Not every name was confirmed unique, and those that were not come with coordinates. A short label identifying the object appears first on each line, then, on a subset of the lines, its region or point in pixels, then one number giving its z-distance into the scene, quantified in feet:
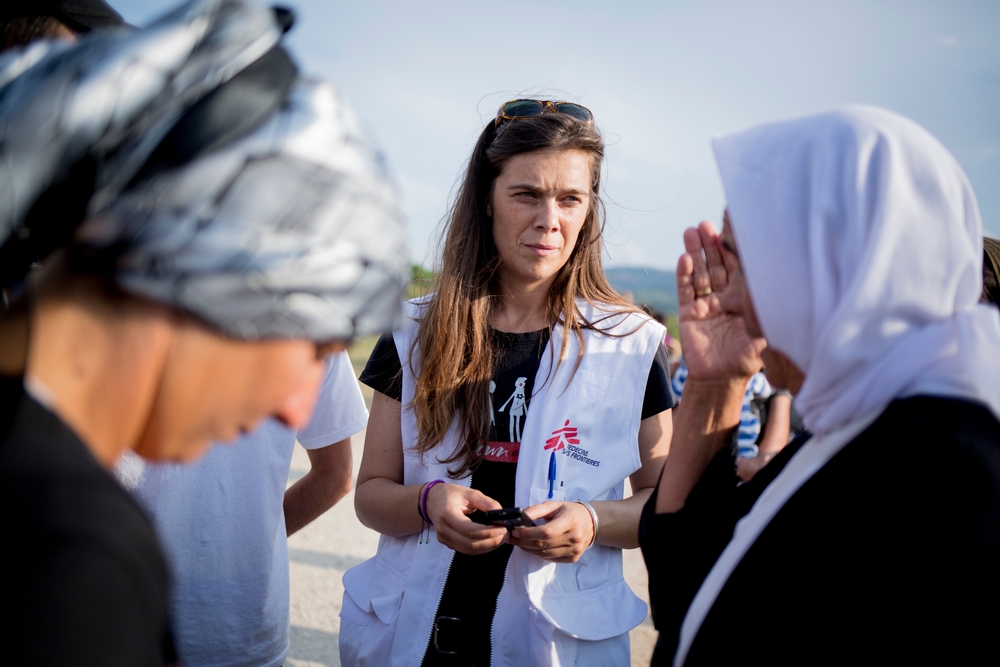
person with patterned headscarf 2.66
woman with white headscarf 3.75
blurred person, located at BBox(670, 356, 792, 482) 16.80
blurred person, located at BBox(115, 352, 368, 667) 7.07
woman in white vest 7.55
